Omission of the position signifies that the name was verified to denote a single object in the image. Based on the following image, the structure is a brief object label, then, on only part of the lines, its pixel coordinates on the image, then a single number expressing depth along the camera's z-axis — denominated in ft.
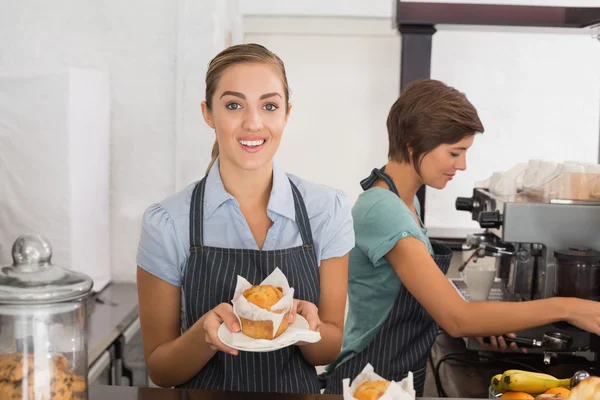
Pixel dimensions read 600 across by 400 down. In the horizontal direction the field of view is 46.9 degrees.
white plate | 4.00
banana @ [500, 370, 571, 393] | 4.78
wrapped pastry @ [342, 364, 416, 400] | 3.57
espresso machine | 6.68
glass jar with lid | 3.21
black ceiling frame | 8.66
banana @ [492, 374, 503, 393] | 4.83
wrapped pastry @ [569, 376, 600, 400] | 3.70
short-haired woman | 6.31
